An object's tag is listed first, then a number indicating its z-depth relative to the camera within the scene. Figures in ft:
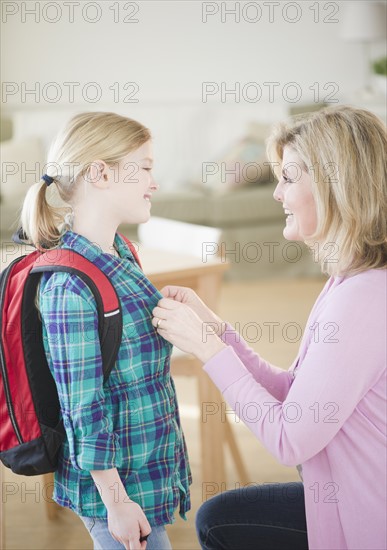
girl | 8.29
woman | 8.15
